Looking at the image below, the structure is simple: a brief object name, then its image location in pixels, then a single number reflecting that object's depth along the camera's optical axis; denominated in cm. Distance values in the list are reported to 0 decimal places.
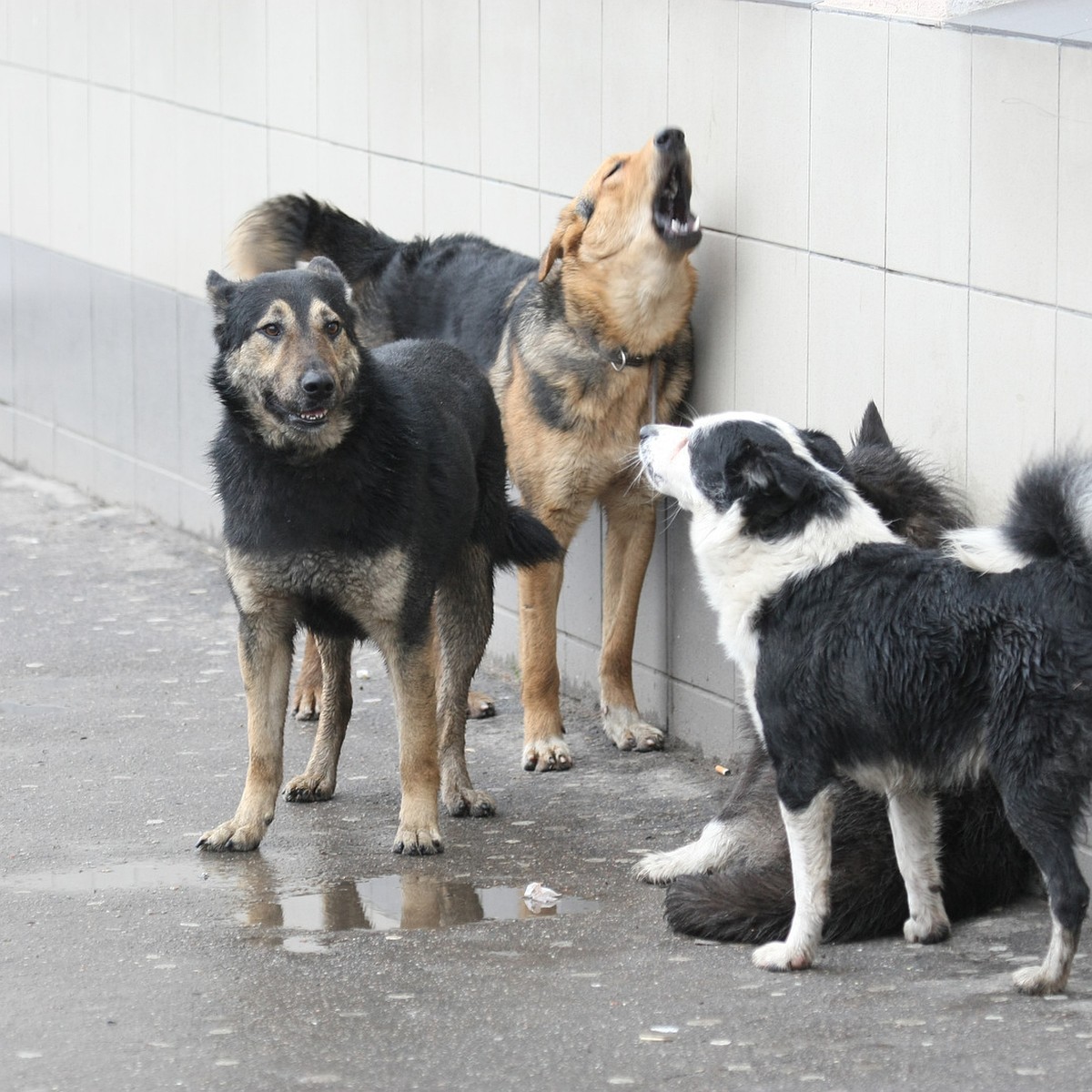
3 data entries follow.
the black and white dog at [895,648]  873
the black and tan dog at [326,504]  1125
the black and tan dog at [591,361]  1334
